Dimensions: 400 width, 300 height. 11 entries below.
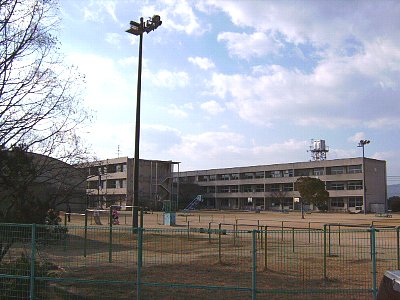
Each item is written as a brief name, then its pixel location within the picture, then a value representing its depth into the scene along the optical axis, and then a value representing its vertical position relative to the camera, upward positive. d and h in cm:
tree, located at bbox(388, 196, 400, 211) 9706 -254
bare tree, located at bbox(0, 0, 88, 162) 1177 +268
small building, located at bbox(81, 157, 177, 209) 10056 +234
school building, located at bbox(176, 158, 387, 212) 9556 +173
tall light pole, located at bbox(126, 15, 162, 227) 2791 +911
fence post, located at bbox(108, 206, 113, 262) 1449 -190
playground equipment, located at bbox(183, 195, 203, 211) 10886 -319
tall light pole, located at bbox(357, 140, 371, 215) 9262 -93
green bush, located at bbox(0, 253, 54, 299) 943 -186
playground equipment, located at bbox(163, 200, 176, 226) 4419 -263
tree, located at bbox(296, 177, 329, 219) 7188 +16
